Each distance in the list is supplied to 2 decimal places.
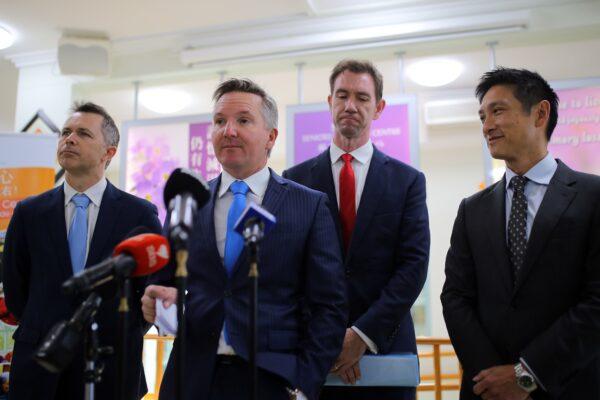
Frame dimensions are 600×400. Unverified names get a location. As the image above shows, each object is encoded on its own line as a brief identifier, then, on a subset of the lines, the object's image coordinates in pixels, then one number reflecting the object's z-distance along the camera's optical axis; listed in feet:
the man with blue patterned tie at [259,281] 5.26
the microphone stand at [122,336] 3.81
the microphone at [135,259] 3.80
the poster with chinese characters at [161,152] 16.37
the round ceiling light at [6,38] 16.11
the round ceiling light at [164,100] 19.14
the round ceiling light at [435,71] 16.56
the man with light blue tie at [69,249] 6.57
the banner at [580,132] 13.43
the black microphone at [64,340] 3.80
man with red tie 6.31
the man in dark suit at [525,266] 5.70
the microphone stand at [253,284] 3.97
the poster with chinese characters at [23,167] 13.78
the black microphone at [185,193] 3.74
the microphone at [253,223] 4.13
